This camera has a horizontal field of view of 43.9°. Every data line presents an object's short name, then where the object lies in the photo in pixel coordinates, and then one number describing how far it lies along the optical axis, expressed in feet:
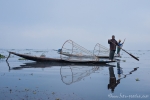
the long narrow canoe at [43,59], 56.71
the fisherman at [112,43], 54.65
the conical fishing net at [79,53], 57.98
